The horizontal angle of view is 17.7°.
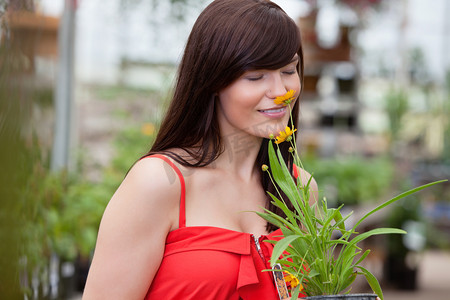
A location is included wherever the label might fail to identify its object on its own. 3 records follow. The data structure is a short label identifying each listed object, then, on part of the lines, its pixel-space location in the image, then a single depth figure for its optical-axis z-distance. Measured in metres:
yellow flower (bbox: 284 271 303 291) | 2.25
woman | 2.33
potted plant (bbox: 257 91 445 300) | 2.25
